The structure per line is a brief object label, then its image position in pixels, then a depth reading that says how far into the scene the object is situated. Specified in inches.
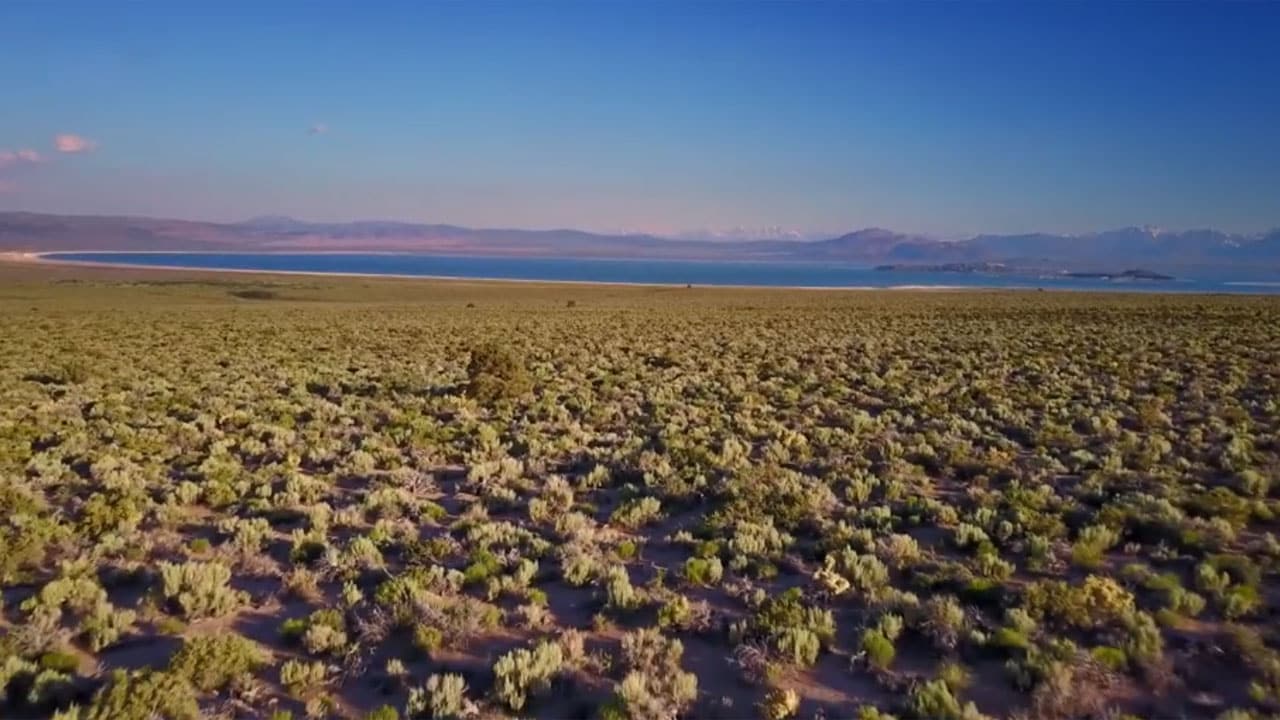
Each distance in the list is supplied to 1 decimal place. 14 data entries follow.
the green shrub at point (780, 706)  203.9
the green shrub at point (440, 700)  202.2
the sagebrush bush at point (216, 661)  216.5
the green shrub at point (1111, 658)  221.1
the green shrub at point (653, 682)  203.2
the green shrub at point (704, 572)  293.9
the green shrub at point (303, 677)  217.6
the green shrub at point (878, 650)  228.7
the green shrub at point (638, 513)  364.8
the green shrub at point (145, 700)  193.6
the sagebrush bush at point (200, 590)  264.7
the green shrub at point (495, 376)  702.5
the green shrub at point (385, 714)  199.3
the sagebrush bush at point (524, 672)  209.8
